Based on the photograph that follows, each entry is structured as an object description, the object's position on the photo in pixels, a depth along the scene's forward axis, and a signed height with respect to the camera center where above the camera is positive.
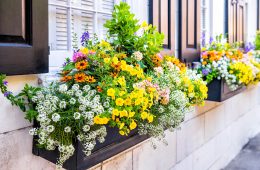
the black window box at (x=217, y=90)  3.75 -0.11
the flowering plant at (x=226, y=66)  3.74 +0.16
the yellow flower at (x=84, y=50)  1.93 +0.17
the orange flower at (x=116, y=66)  1.95 +0.08
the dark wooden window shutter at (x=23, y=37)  1.57 +0.21
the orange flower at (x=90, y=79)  1.87 +0.01
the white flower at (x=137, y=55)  2.13 +0.16
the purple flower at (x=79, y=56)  1.94 +0.14
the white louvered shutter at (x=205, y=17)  4.56 +0.85
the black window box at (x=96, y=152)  1.72 -0.39
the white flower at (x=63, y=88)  1.72 -0.04
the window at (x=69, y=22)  2.12 +0.39
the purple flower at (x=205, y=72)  3.73 +0.09
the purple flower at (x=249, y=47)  5.60 +0.55
